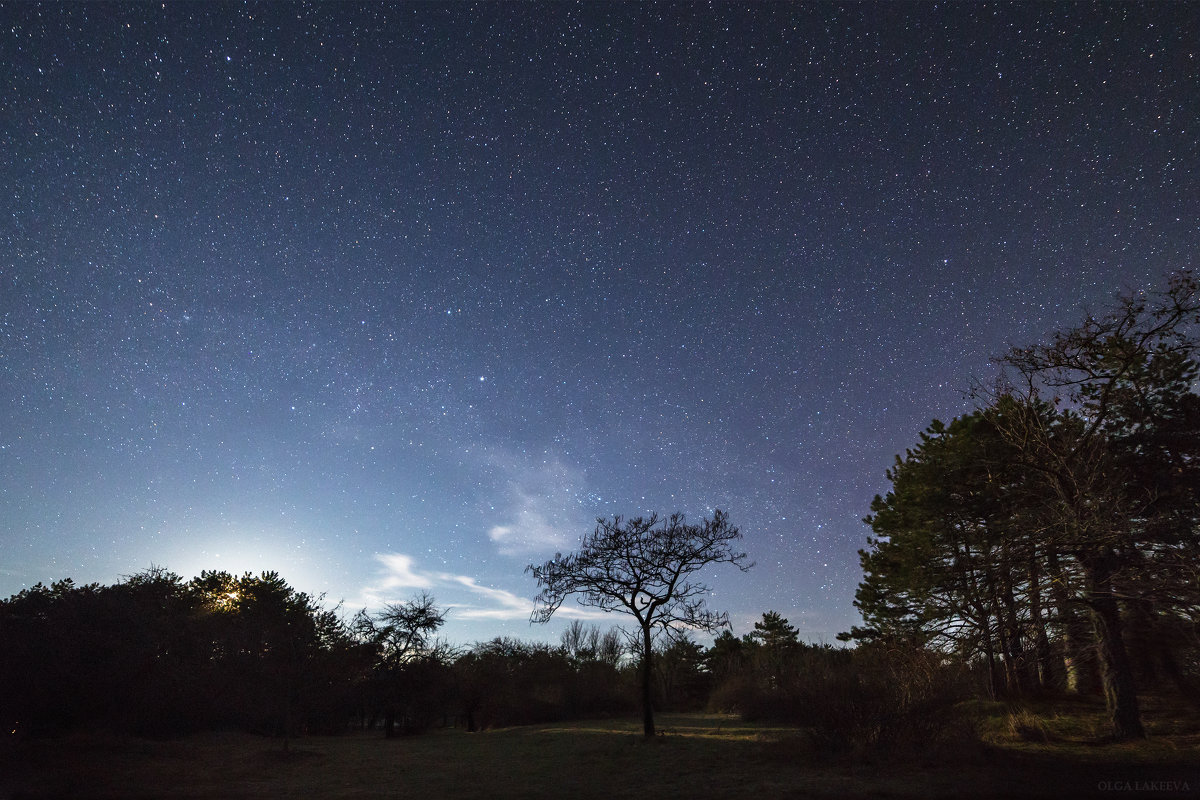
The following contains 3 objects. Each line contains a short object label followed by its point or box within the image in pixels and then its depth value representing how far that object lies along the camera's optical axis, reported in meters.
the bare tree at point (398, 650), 31.72
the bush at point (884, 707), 12.89
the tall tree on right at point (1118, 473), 11.32
